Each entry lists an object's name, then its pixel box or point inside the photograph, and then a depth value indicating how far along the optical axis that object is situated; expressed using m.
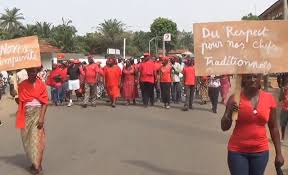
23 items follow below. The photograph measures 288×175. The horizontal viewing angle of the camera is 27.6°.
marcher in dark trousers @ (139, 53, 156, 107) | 18.69
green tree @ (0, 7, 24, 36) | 82.80
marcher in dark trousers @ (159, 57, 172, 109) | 18.17
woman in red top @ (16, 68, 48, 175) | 8.42
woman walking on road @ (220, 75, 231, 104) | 19.92
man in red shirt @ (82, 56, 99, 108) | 19.16
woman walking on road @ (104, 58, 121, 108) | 19.11
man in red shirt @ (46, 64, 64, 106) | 19.80
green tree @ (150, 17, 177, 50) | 90.75
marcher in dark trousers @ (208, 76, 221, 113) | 16.89
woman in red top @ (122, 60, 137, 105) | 19.80
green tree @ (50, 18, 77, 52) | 76.70
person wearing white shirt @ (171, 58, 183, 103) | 19.73
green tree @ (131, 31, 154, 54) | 96.38
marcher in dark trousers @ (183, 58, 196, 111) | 17.77
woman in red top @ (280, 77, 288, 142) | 11.03
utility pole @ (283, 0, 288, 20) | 20.94
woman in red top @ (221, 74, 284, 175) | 5.25
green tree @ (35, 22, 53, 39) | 79.44
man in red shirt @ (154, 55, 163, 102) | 18.95
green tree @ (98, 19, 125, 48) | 90.44
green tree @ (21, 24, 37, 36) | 69.29
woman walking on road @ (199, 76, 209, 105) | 19.58
